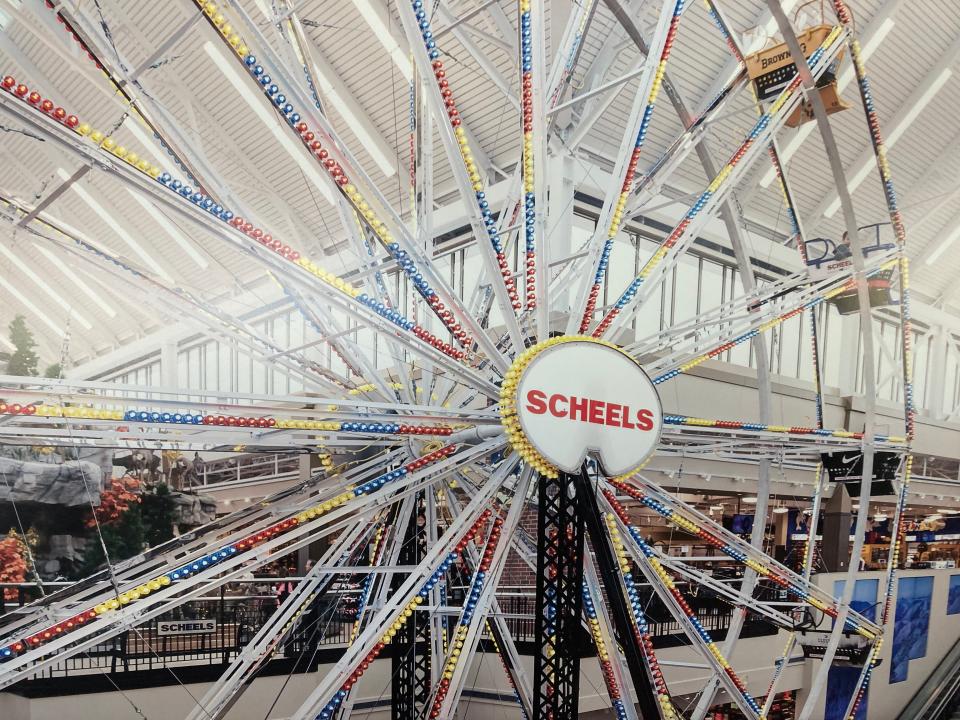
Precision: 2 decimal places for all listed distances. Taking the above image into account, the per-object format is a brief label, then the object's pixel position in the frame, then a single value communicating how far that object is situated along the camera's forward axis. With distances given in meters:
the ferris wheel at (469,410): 7.70
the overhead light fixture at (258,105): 20.92
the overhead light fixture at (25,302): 19.11
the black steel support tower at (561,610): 9.01
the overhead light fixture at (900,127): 23.06
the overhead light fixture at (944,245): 28.59
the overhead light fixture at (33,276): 19.83
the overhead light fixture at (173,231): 23.89
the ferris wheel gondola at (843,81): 21.19
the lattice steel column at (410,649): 11.40
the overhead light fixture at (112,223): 24.06
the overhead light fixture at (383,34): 19.31
